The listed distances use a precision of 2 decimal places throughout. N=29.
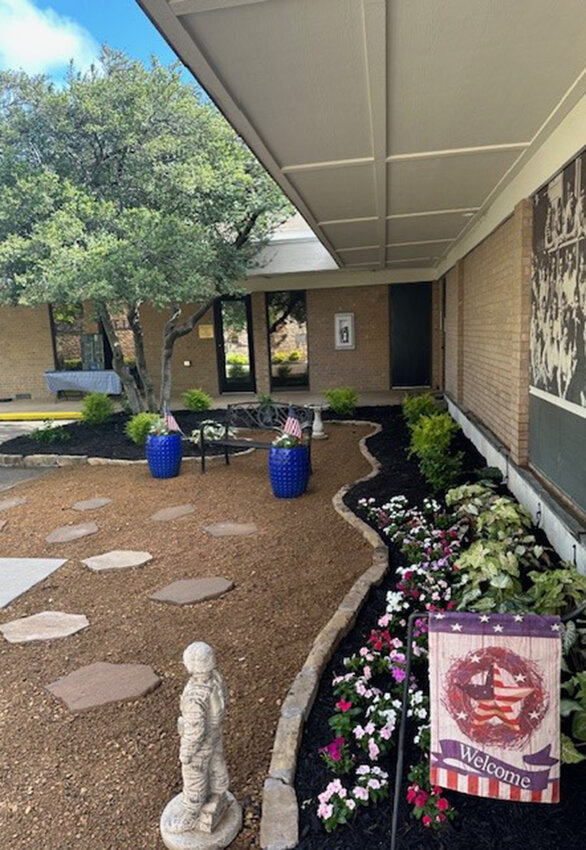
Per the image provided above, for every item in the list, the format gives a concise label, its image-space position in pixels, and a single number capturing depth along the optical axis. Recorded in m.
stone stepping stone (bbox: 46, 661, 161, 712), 2.88
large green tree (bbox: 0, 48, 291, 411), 8.41
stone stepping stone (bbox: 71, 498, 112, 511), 6.18
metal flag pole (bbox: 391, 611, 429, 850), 1.86
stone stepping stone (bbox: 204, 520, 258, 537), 5.19
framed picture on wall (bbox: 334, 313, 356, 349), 14.09
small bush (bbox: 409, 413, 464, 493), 5.46
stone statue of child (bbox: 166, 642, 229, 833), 1.93
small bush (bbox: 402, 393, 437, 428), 8.70
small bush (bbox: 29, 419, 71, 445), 9.35
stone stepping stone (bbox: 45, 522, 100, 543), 5.24
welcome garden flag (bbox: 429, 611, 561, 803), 1.86
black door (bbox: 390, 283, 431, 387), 13.92
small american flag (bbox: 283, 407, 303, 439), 6.16
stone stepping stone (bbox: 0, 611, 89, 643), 3.54
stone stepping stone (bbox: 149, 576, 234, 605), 3.92
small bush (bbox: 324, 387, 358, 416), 10.69
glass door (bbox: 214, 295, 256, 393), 14.62
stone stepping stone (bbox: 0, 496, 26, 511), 6.33
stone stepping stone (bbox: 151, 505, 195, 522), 5.71
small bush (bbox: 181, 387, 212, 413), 11.68
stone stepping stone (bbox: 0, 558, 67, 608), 4.17
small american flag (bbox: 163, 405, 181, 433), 7.22
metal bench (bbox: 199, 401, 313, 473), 7.49
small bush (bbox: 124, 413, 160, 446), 8.73
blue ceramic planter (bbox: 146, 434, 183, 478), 7.09
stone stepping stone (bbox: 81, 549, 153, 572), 4.55
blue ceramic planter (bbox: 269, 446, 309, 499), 6.01
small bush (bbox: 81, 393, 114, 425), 10.37
